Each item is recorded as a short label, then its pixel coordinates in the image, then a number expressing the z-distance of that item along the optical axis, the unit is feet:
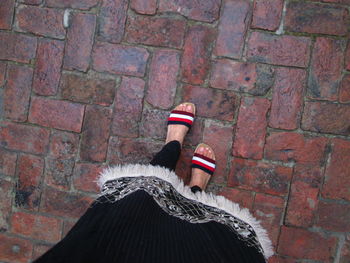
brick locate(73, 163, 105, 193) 4.95
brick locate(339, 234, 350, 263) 4.62
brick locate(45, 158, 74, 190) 4.99
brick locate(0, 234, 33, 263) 5.12
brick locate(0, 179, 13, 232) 5.12
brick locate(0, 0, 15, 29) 5.04
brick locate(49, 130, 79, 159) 4.98
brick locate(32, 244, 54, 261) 5.07
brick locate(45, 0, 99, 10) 4.87
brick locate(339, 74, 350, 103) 4.56
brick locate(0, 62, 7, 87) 5.07
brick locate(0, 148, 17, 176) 5.10
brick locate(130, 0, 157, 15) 4.79
